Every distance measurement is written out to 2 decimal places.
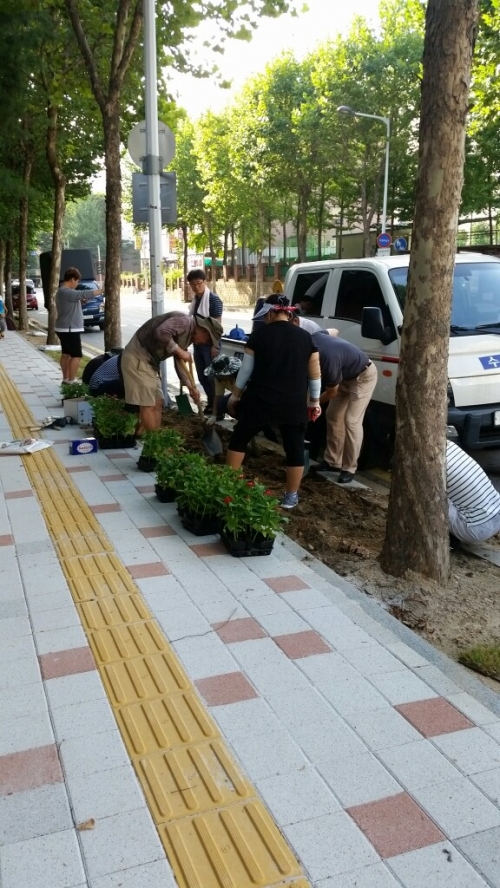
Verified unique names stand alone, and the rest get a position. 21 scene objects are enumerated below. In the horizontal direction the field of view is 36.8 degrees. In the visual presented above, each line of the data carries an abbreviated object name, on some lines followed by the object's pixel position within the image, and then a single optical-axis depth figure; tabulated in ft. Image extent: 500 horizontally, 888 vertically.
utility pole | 31.04
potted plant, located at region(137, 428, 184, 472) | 21.34
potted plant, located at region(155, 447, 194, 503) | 18.39
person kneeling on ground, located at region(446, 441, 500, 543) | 16.29
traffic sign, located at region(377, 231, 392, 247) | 84.68
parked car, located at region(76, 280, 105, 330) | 93.45
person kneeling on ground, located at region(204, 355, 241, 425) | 24.58
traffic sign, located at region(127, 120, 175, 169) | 32.12
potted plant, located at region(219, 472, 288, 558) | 15.34
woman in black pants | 18.13
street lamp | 91.04
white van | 20.83
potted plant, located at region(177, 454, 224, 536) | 16.47
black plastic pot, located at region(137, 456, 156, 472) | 22.40
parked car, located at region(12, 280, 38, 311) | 143.61
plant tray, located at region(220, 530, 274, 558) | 15.67
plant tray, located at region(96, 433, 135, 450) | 25.81
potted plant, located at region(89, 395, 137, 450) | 25.49
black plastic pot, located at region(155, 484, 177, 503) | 19.24
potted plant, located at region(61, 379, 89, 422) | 30.22
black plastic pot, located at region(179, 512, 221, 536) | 16.87
